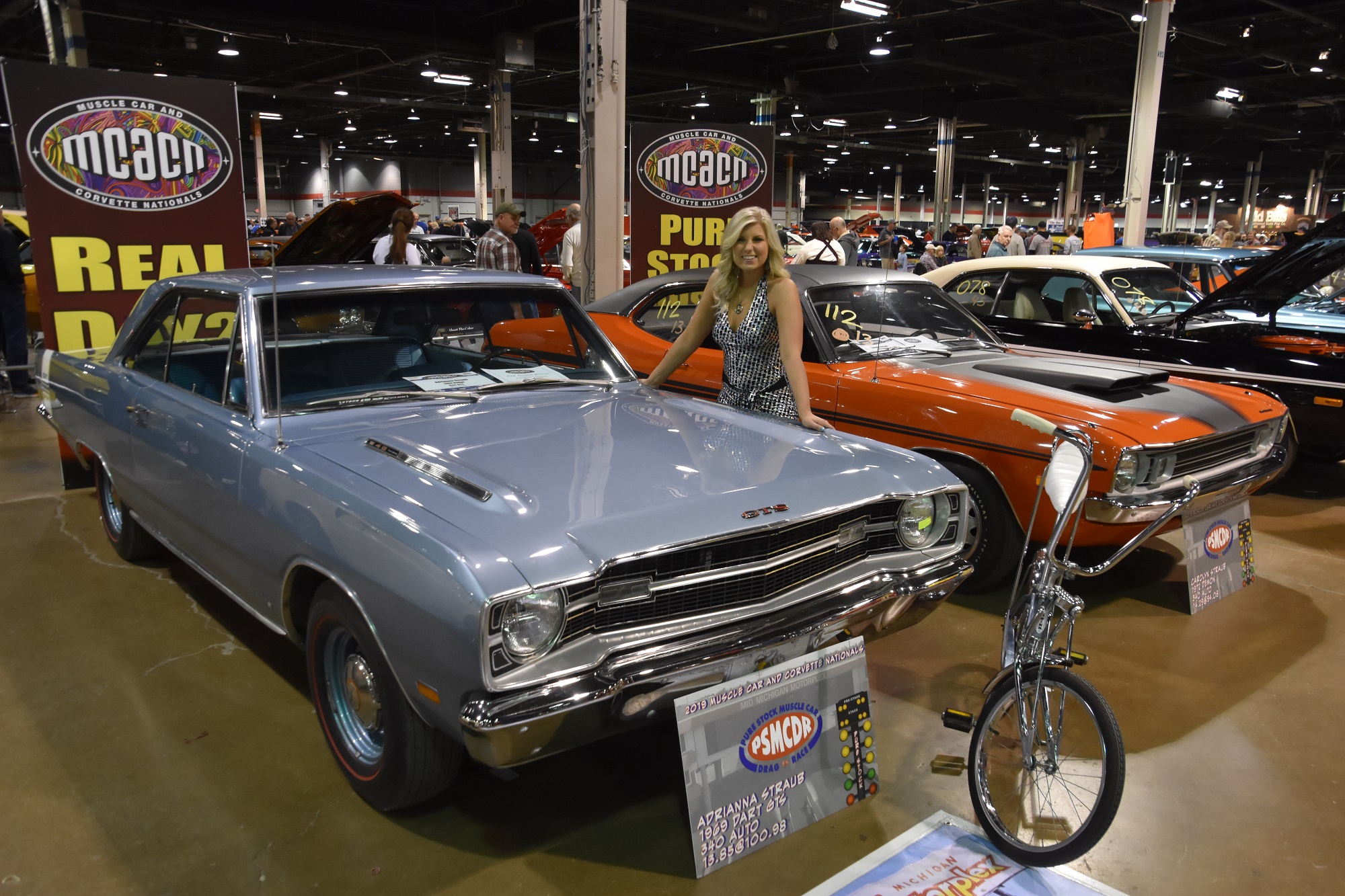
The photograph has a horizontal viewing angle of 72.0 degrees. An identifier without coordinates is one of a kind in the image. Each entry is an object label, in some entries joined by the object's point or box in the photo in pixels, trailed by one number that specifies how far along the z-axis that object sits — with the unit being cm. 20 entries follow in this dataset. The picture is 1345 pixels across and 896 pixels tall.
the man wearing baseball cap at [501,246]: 840
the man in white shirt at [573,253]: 1012
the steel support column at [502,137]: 1542
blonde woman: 363
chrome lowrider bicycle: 232
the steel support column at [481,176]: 2782
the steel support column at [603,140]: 706
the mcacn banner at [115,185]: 557
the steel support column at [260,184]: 2683
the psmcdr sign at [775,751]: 229
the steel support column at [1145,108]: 1142
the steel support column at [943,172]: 2183
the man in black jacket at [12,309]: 841
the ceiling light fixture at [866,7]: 1180
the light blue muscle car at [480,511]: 211
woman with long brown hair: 700
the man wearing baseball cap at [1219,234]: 1445
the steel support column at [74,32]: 1081
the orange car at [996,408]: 378
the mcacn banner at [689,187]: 768
